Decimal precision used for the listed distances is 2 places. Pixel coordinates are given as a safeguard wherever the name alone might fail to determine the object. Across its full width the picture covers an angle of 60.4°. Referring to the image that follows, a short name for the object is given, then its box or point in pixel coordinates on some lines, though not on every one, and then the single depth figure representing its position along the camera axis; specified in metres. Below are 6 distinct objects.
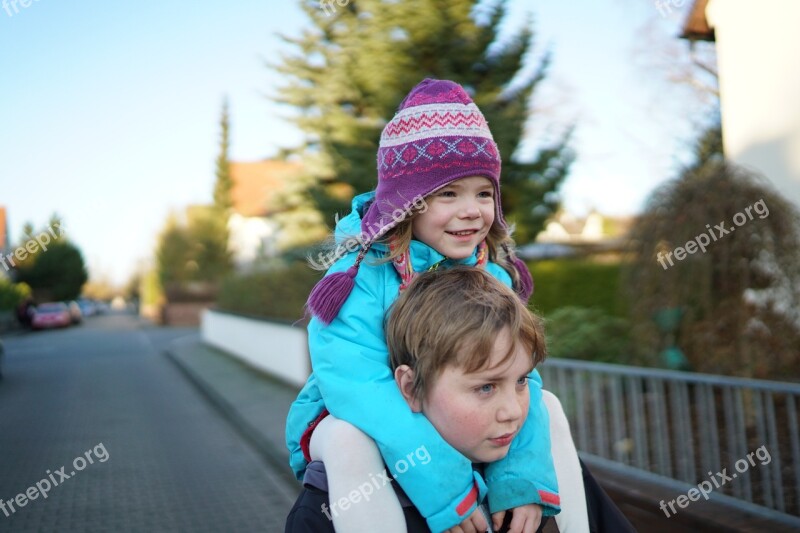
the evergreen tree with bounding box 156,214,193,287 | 44.91
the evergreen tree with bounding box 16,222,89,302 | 54.16
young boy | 1.76
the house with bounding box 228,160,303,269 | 49.94
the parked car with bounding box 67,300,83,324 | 45.73
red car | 38.56
